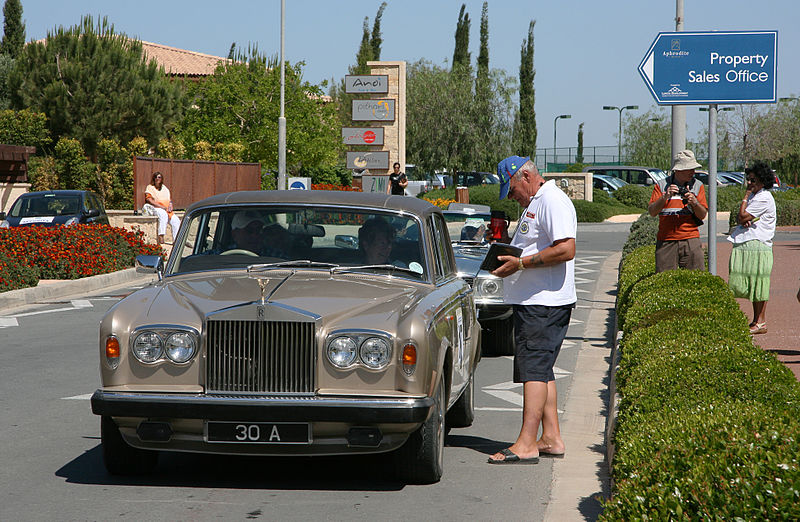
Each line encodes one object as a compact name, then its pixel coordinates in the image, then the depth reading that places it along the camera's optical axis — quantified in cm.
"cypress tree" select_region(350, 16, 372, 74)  7357
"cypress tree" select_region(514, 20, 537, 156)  7169
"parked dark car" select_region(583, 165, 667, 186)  6082
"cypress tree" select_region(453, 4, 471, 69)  7350
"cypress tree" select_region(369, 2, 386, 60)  7819
